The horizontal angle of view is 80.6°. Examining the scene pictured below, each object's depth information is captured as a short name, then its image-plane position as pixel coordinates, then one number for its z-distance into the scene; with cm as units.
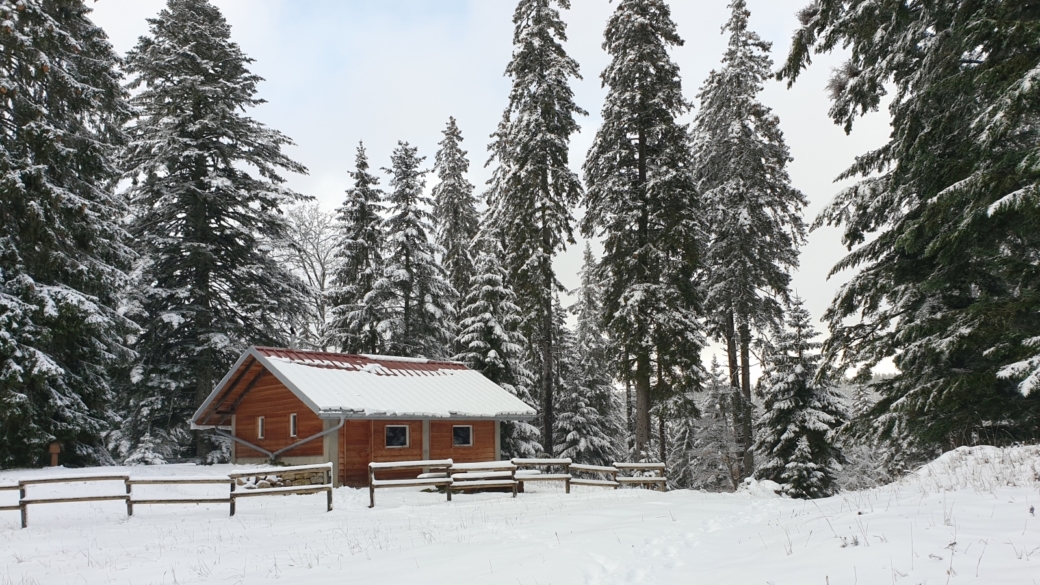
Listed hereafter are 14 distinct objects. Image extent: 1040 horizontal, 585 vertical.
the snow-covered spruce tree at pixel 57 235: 1788
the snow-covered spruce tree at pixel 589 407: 3775
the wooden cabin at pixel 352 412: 2084
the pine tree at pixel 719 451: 2607
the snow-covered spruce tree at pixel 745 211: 2503
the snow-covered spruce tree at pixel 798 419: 2216
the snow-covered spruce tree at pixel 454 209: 3712
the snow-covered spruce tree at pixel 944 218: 1053
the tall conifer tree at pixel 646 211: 2244
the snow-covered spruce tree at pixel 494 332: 3031
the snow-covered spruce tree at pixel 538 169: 2737
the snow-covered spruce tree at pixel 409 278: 3148
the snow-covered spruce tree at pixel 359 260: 3216
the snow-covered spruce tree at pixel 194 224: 2545
